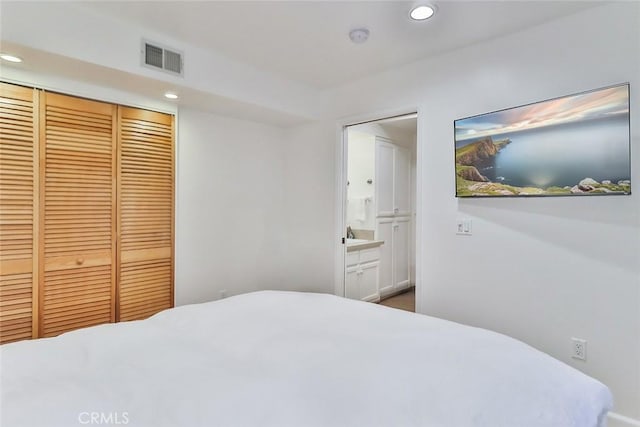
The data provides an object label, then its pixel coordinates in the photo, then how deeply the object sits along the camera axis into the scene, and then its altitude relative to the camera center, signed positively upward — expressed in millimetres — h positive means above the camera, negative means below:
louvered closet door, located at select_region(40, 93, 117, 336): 2211 +36
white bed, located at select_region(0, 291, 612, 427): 884 -501
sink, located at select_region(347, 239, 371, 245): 3907 -293
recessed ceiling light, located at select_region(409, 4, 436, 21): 1890 +1205
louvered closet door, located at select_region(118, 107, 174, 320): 2551 +49
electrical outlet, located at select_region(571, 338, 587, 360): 1950 -779
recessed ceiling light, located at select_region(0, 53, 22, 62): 1897 +939
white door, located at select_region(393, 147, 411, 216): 4711 +521
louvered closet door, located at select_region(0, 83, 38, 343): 2039 +53
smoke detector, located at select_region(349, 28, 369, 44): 2182 +1226
